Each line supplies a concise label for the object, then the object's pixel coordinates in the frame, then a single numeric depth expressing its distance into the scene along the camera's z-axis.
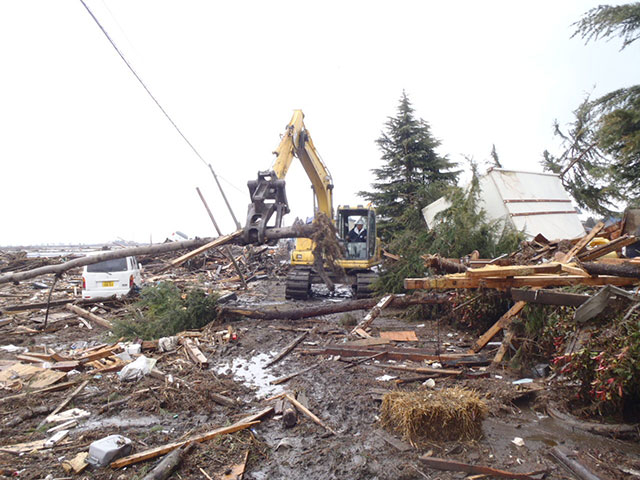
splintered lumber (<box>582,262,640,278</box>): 4.12
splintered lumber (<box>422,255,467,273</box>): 6.43
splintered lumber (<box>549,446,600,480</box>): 3.29
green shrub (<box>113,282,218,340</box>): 8.85
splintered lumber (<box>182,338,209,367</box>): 6.93
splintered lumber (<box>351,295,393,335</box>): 8.47
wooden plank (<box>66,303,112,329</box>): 10.30
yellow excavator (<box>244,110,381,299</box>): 12.03
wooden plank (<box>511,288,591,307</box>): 4.48
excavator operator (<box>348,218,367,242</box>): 13.82
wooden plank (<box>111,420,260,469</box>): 3.72
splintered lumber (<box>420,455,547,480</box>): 3.35
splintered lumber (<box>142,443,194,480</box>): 3.45
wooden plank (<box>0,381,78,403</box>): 5.35
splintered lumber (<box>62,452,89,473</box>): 3.63
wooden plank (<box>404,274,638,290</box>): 4.54
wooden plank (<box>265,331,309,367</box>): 7.11
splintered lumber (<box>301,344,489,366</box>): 6.34
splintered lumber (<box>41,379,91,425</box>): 5.07
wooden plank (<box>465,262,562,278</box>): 4.73
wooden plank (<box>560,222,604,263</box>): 5.70
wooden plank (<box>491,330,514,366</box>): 6.20
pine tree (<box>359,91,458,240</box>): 20.56
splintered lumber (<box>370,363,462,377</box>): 5.80
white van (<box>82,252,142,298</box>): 12.18
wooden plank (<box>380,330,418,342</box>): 7.97
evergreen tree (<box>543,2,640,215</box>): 10.24
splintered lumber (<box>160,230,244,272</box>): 9.59
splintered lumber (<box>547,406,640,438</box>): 3.93
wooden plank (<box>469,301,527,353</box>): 6.43
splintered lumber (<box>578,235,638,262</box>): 5.07
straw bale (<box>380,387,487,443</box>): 3.92
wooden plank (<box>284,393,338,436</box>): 4.48
